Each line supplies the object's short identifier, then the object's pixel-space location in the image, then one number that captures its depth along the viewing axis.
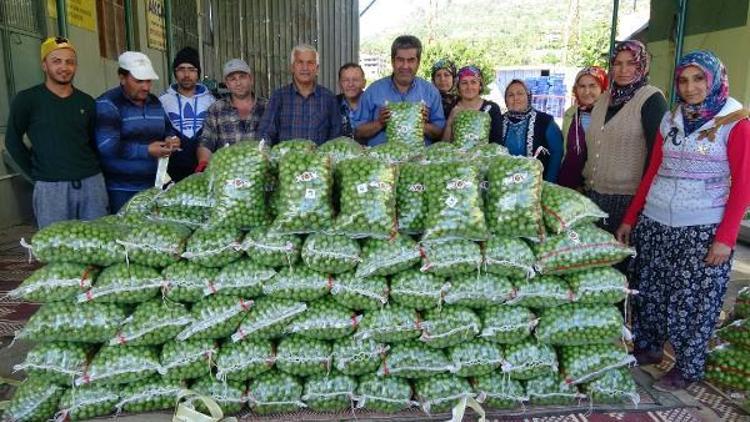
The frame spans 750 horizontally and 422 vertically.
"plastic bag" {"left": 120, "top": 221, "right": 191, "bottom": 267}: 1.99
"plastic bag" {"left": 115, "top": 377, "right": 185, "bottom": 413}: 2.05
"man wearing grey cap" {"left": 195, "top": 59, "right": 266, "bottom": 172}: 3.29
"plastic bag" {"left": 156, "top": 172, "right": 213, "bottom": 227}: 2.19
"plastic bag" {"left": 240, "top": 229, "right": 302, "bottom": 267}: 2.00
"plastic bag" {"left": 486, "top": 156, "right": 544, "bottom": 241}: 2.04
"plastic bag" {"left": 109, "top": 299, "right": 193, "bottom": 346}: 1.99
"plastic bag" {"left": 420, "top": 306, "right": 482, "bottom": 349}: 2.04
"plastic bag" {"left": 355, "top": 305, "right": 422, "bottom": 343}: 2.03
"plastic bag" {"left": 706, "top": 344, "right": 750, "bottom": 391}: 2.39
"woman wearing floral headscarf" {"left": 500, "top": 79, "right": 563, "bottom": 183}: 3.32
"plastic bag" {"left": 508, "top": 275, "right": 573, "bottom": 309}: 2.07
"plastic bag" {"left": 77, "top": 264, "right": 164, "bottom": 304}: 1.96
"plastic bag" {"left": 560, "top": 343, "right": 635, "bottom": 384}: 2.14
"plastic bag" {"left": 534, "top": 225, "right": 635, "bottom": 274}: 2.05
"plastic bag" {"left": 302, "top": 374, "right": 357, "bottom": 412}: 2.10
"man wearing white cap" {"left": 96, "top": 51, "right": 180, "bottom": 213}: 3.01
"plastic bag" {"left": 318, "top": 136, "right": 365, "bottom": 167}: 2.27
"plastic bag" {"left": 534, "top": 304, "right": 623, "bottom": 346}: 2.10
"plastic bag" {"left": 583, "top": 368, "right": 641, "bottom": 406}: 2.19
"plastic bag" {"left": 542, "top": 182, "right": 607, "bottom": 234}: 2.08
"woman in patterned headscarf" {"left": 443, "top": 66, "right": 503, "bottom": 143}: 3.36
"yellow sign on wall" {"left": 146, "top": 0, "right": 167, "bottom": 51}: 7.73
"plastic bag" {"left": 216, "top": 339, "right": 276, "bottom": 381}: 2.04
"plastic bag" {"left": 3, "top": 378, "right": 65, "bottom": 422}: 2.02
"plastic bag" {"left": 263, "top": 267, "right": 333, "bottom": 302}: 2.01
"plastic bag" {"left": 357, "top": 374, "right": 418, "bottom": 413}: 2.11
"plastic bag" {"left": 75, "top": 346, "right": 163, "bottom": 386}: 1.98
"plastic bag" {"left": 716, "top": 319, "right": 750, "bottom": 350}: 2.55
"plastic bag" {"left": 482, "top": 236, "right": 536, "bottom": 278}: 2.03
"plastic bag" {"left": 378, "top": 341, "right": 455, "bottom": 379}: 2.09
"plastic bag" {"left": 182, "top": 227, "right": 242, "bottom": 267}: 2.00
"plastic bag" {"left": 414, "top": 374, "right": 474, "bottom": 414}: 2.10
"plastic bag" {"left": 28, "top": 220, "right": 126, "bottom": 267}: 1.95
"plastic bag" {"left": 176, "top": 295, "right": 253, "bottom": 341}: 2.01
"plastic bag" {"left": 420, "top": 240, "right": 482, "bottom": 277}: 2.00
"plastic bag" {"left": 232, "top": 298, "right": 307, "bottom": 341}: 2.02
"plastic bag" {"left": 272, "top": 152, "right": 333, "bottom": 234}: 2.00
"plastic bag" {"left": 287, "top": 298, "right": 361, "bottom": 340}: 2.03
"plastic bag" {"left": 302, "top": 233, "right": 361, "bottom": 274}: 1.99
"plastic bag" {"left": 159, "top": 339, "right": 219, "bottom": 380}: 2.02
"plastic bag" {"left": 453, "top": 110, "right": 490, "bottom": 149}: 2.90
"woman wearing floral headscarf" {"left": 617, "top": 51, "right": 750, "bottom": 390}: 2.19
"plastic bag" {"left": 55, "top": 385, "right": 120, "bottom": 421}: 2.02
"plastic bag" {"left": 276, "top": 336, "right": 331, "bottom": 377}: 2.05
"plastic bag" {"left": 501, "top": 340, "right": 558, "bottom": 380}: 2.11
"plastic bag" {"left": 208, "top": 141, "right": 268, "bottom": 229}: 2.03
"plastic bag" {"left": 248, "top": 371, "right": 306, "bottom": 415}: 2.08
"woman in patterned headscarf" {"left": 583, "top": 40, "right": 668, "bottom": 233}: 2.64
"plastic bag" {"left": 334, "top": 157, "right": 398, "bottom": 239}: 1.99
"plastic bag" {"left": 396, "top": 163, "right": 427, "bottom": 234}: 2.12
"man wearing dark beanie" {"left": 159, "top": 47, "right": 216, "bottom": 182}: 3.44
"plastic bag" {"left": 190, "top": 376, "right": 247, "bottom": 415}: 2.07
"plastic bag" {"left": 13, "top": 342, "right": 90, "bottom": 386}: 1.98
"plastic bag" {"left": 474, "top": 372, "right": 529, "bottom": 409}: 2.14
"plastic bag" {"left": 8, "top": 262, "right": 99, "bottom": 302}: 1.94
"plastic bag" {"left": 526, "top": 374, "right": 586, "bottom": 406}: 2.18
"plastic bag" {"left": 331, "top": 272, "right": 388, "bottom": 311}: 2.02
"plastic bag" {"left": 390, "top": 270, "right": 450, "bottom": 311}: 2.03
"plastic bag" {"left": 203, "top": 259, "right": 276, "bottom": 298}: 2.01
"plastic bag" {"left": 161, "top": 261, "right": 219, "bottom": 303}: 2.01
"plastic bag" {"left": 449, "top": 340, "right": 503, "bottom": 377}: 2.09
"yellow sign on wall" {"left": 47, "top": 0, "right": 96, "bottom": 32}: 5.40
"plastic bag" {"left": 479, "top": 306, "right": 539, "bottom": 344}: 2.07
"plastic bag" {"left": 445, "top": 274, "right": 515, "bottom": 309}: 2.04
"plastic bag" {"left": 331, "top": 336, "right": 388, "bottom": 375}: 2.06
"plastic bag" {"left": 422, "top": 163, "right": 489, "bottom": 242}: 2.01
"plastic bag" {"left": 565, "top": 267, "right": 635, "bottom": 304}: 2.09
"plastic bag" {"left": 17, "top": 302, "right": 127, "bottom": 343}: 1.95
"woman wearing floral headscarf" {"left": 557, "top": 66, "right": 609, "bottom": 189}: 3.10
